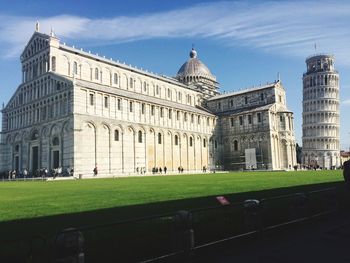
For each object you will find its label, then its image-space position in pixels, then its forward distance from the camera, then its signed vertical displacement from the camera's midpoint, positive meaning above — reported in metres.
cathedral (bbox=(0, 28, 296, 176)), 46.47 +7.80
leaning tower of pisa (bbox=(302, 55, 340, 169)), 101.75 +14.82
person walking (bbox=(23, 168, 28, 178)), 48.78 +0.17
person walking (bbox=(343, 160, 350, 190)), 12.29 -0.18
